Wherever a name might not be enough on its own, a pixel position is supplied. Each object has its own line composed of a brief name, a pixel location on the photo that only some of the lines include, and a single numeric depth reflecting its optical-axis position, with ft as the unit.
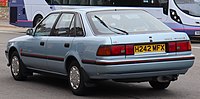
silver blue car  24.94
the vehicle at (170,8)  64.80
